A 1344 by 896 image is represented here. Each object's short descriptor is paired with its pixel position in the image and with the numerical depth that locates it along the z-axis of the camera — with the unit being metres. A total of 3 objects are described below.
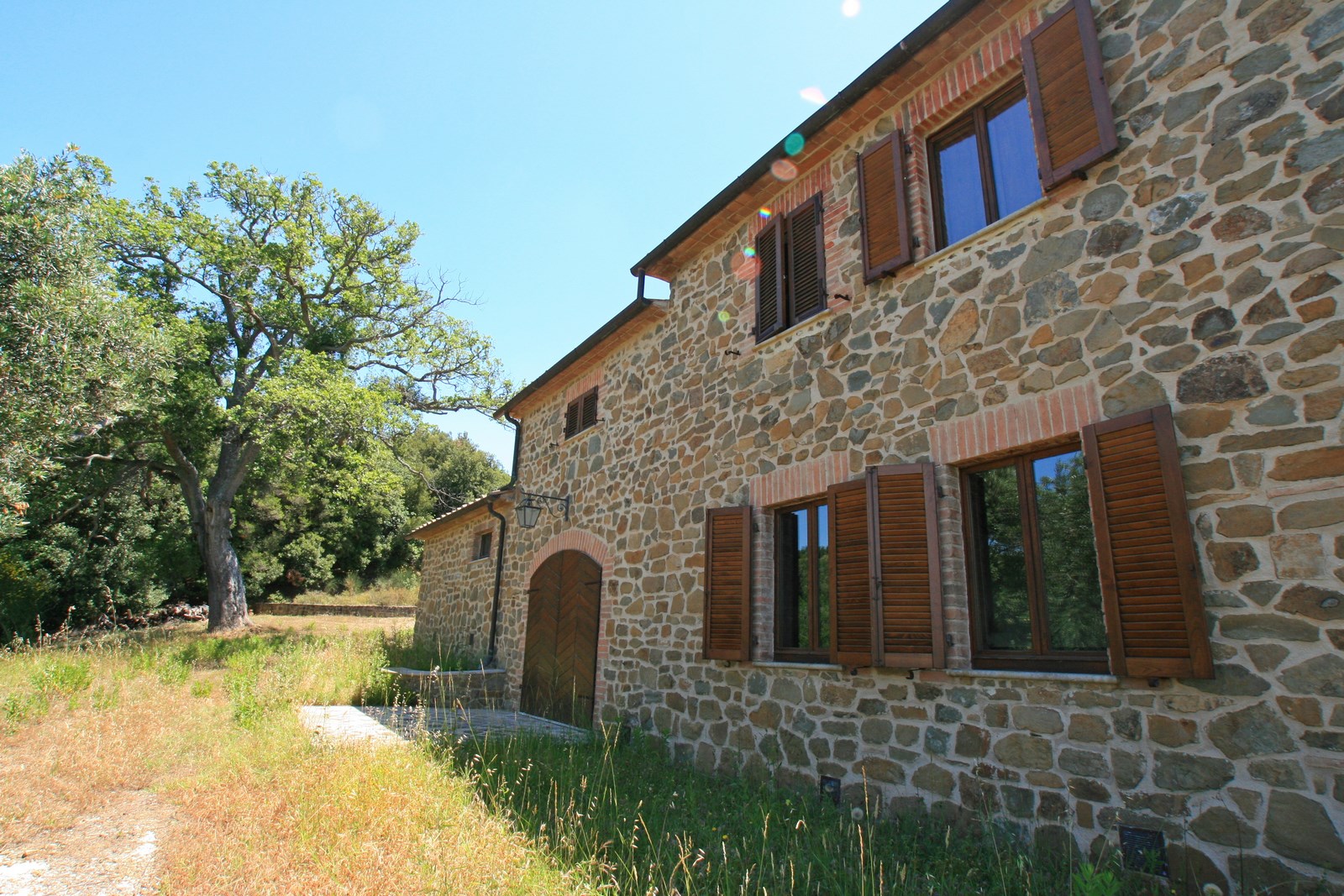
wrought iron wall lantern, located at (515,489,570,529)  10.12
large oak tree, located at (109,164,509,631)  16.14
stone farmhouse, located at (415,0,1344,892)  3.26
